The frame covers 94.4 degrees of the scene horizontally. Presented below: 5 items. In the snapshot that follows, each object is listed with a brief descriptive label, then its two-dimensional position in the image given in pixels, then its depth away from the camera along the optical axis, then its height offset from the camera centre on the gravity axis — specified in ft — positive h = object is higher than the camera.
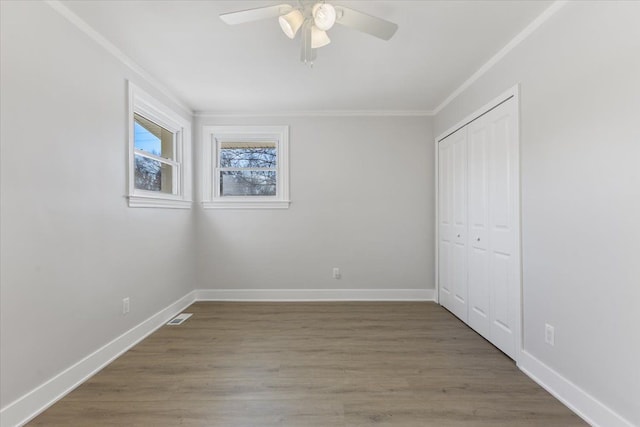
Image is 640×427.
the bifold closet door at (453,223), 10.21 -0.37
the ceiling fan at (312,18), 5.27 +3.58
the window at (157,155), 8.82 +2.11
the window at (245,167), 12.79 +2.09
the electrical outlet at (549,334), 6.25 -2.59
